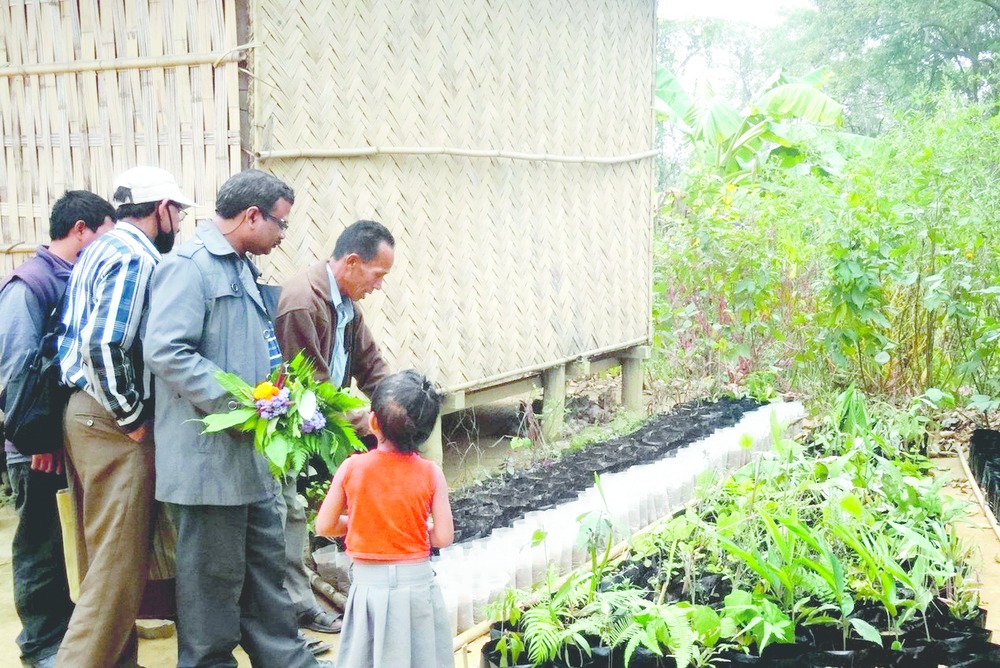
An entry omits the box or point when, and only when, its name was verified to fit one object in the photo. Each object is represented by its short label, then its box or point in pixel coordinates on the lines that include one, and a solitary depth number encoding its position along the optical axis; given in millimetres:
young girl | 2773
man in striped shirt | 3008
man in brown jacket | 3553
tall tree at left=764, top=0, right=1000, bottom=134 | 18109
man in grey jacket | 2916
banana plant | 11891
